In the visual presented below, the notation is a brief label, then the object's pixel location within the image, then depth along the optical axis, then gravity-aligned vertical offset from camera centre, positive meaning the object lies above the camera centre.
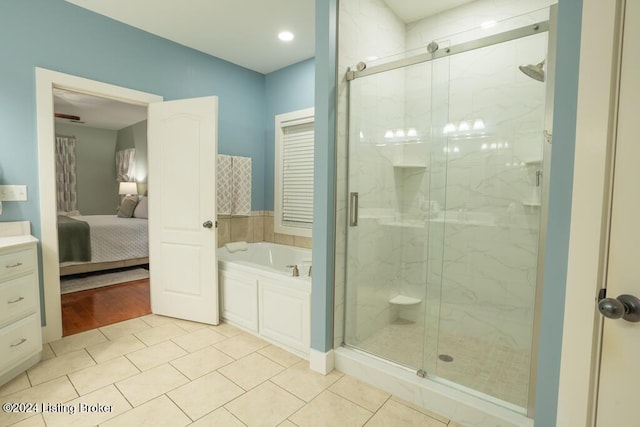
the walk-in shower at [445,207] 2.14 -0.10
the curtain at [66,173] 6.77 +0.36
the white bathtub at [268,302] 2.32 -0.90
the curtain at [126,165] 7.03 +0.59
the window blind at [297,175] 3.54 +0.21
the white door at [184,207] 2.80 -0.15
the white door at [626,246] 0.87 -0.14
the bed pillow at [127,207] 5.79 -0.32
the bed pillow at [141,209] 5.61 -0.34
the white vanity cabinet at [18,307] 1.92 -0.78
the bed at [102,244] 4.12 -0.78
